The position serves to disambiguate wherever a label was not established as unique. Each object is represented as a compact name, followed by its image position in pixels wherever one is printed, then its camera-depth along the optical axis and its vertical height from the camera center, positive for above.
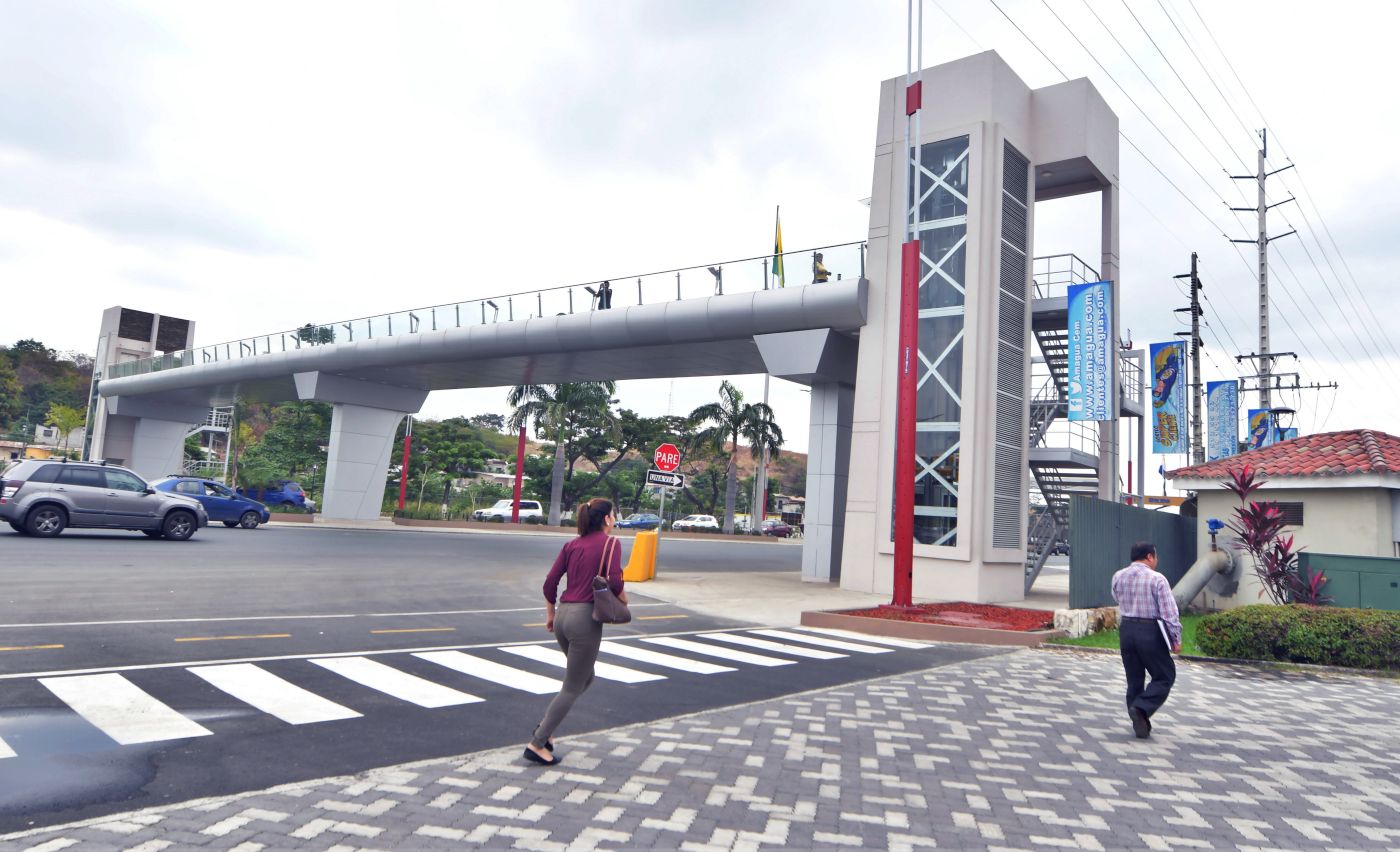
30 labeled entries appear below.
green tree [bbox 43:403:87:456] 63.12 +3.91
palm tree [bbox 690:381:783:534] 50.19 +5.39
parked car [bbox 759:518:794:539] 63.41 -1.02
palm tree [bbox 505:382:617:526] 45.97 +5.03
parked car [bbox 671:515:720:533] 56.57 -0.86
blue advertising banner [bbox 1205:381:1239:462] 29.38 +4.31
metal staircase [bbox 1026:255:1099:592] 20.36 +1.86
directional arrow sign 19.36 +0.68
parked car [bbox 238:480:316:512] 43.09 -0.58
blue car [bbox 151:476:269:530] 27.02 -0.71
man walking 6.93 -0.80
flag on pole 28.75 +9.56
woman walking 5.43 -0.67
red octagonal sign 20.14 +1.20
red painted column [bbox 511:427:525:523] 46.22 +1.62
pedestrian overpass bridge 20.98 +4.57
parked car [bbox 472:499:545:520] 49.91 -0.70
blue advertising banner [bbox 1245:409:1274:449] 28.83 +4.05
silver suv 18.81 -0.66
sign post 20.06 +1.12
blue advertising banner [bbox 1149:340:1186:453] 25.11 +4.33
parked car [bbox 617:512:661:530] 52.22 -0.95
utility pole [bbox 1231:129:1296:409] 28.14 +9.34
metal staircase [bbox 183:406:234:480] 60.81 +3.64
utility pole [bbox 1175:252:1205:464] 34.84 +6.46
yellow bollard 19.78 -1.22
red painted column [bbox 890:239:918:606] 15.05 +1.77
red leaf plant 15.06 -0.10
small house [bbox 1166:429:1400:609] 15.94 +1.14
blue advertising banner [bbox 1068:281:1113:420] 18.45 +4.00
